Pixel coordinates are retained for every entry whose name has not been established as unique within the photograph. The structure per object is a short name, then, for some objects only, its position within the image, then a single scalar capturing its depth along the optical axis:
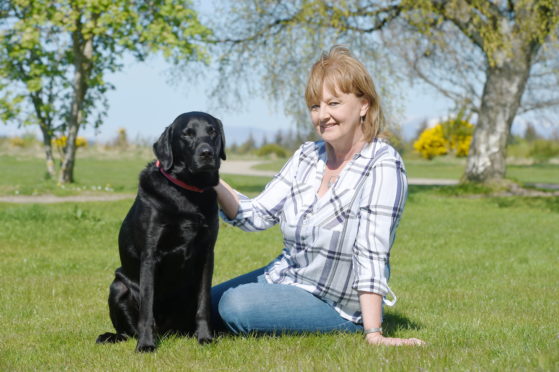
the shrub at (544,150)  52.03
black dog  4.06
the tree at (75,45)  17.84
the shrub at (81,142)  52.88
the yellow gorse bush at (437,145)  58.12
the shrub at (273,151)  63.59
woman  4.03
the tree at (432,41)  18.44
